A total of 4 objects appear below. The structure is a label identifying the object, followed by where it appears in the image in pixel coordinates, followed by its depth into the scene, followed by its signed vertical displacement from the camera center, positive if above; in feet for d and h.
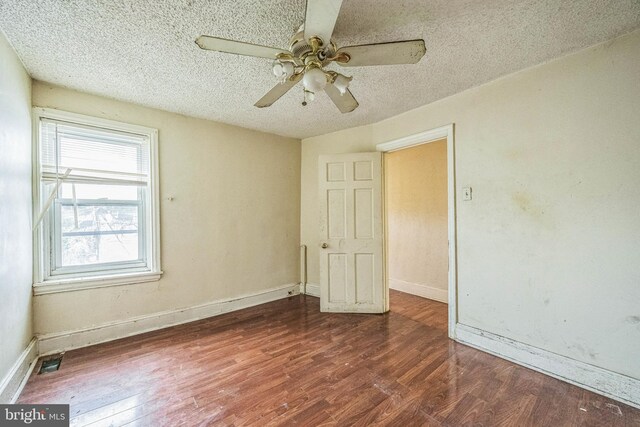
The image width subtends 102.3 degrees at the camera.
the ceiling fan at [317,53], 4.03 +2.71
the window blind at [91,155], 7.45 +1.95
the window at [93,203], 7.38 +0.44
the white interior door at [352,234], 10.25 -0.84
